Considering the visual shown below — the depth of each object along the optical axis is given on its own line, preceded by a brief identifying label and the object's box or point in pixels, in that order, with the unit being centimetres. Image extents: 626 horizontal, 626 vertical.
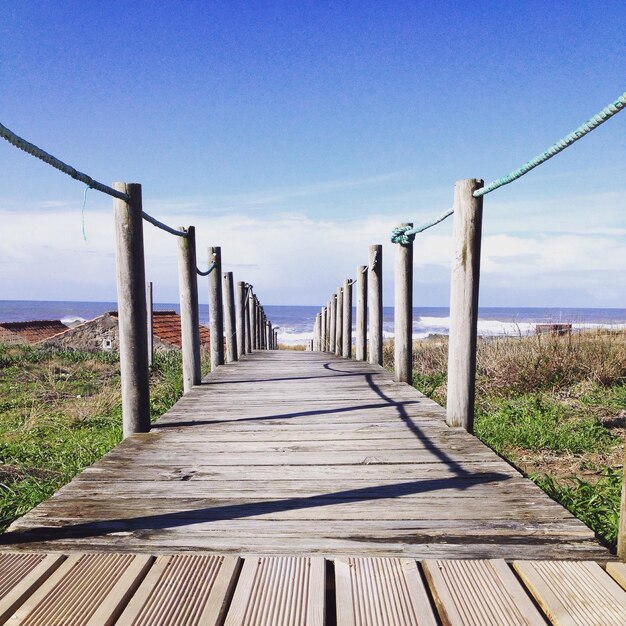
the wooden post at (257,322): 1376
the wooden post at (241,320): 917
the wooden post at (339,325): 938
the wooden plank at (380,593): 126
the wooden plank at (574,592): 125
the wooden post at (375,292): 571
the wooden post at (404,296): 420
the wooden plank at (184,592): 126
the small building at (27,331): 1778
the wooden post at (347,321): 830
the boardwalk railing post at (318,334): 1675
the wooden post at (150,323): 947
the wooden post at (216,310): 610
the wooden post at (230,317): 739
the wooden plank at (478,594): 125
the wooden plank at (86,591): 126
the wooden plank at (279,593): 126
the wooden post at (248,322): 1061
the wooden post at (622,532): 144
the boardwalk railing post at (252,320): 1157
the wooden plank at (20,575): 130
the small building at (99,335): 1554
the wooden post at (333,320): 1069
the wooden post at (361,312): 700
